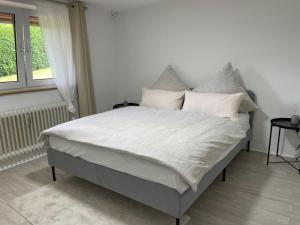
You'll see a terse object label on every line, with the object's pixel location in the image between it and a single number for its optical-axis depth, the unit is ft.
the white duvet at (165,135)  5.98
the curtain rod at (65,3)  11.22
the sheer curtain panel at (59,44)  10.91
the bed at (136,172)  5.78
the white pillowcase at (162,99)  11.60
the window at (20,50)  10.16
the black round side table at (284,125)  8.91
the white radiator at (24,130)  9.88
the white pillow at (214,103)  9.73
